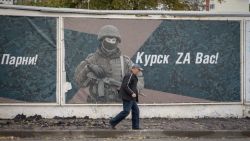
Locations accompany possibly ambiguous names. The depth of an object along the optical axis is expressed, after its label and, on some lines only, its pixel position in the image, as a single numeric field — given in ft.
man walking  45.52
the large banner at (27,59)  50.21
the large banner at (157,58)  51.37
